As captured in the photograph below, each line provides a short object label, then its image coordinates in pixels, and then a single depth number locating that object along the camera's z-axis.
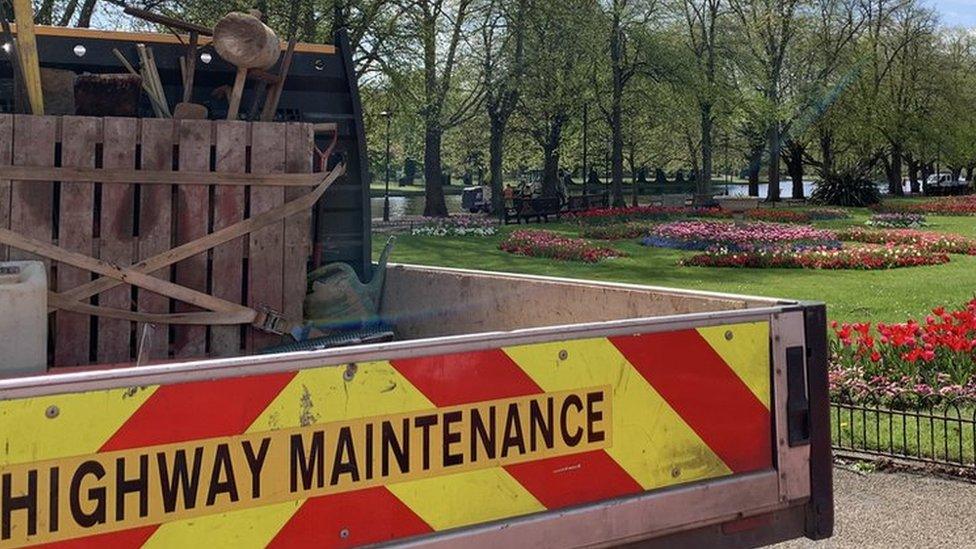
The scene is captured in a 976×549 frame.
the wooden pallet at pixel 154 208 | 3.38
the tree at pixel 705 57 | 40.56
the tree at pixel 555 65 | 34.44
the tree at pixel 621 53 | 38.97
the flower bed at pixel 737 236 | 20.73
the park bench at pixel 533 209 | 32.31
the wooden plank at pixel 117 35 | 4.30
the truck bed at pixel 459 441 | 1.93
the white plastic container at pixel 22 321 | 2.80
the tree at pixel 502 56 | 34.50
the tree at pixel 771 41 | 48.12
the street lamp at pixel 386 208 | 33.99
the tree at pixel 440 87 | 33.12
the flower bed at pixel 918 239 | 20.64
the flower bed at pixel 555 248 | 20.14
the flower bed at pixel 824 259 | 17.78
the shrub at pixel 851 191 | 41.31
